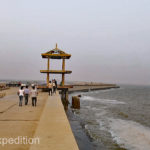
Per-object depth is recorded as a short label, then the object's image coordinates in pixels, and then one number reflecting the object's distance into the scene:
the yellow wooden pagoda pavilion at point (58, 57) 24.66
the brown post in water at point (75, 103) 22.51
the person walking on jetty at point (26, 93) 12.57
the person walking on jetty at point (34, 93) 11.78
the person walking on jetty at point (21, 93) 12.17
